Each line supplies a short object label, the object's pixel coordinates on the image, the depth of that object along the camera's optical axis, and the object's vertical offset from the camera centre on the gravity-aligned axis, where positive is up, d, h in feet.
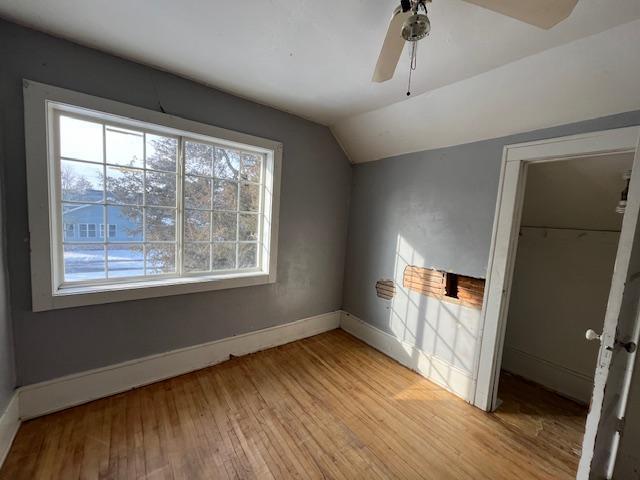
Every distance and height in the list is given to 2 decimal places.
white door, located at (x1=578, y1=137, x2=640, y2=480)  3.39 -1.51
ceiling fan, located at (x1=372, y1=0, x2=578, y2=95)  2.81 +2.56
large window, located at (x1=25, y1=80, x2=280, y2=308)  5.58 +0.14
